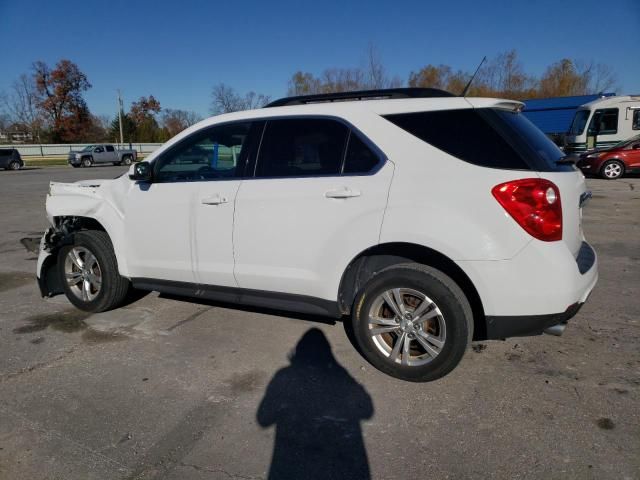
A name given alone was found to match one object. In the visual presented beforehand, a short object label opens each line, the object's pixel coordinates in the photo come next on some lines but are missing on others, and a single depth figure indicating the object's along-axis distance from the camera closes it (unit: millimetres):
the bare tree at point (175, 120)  71800
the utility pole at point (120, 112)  62516
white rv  17422
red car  16234
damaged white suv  2777
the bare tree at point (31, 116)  68688
